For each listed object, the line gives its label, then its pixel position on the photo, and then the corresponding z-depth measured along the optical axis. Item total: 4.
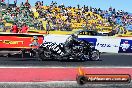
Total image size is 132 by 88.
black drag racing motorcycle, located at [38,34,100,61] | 16.38
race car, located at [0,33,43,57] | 20.56
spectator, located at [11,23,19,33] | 23.87
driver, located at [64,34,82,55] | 16.62
